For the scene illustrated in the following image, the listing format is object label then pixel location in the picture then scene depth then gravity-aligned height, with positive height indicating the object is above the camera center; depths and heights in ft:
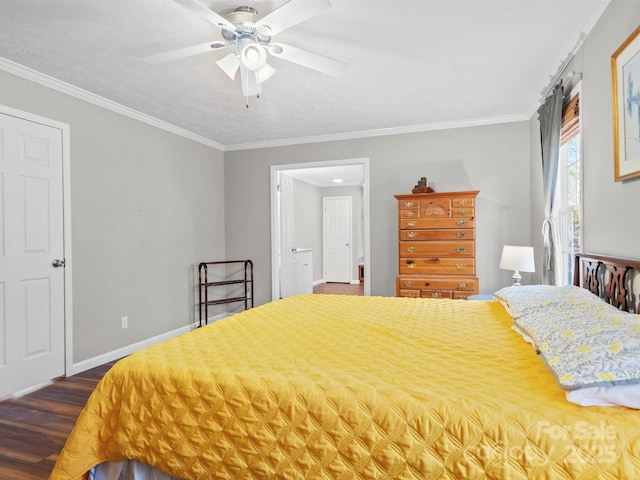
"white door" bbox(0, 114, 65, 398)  9.14 -0.28
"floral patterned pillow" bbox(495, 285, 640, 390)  3.65 -1.16
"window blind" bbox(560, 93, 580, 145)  8.59 +2.87
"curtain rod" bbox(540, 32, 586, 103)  7.89 +4.17
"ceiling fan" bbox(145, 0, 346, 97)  6.03 +3.70
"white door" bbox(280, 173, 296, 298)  17.11 +0.11
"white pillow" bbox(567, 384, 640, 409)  3.57 -1.52
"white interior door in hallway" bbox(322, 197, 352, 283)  28.96 +0.15
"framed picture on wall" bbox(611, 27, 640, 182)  5.75 +2.13
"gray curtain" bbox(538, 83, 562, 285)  9.43 +1.69
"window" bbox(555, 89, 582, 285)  8.86 +1.30
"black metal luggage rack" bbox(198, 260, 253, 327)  15.26 -1.71
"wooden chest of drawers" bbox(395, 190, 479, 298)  12.54 -0.17
